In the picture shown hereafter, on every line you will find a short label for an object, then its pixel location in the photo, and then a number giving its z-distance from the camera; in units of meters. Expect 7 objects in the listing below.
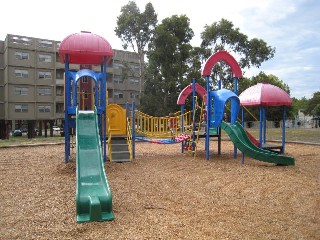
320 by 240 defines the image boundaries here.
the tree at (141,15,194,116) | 30.02
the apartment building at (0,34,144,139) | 40.34
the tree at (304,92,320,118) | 72.69
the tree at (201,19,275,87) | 30.08
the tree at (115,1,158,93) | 32.47
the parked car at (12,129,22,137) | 40.35
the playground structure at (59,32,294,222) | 7.38
